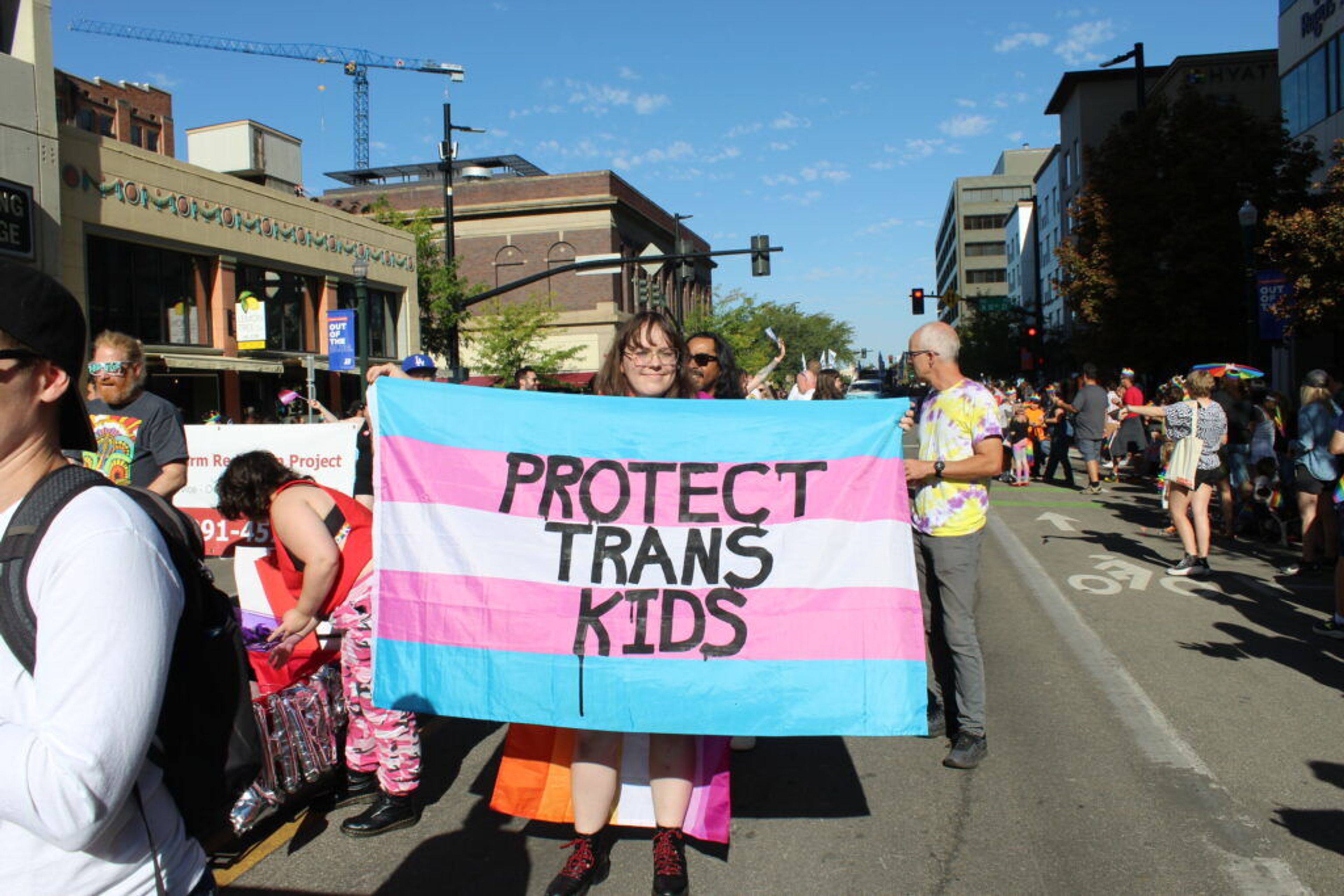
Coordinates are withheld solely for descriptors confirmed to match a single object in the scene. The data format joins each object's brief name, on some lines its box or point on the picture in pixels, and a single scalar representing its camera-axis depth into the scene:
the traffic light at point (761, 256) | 25.25
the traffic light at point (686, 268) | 25.12
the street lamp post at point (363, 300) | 17.03
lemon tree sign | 23.14
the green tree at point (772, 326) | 54.22
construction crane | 110.50
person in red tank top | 4.15
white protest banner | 9.09
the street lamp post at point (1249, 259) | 17.03
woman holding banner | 3.53
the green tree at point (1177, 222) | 22.86
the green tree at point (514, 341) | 40.41
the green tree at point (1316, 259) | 15.98
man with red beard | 4.97
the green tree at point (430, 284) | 38.44
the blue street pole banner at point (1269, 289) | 17.39
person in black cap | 1.42
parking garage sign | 15.69
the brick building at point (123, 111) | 44.78
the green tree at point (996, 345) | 62.59
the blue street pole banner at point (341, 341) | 17.94
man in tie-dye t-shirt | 4.74
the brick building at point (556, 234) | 52.69
